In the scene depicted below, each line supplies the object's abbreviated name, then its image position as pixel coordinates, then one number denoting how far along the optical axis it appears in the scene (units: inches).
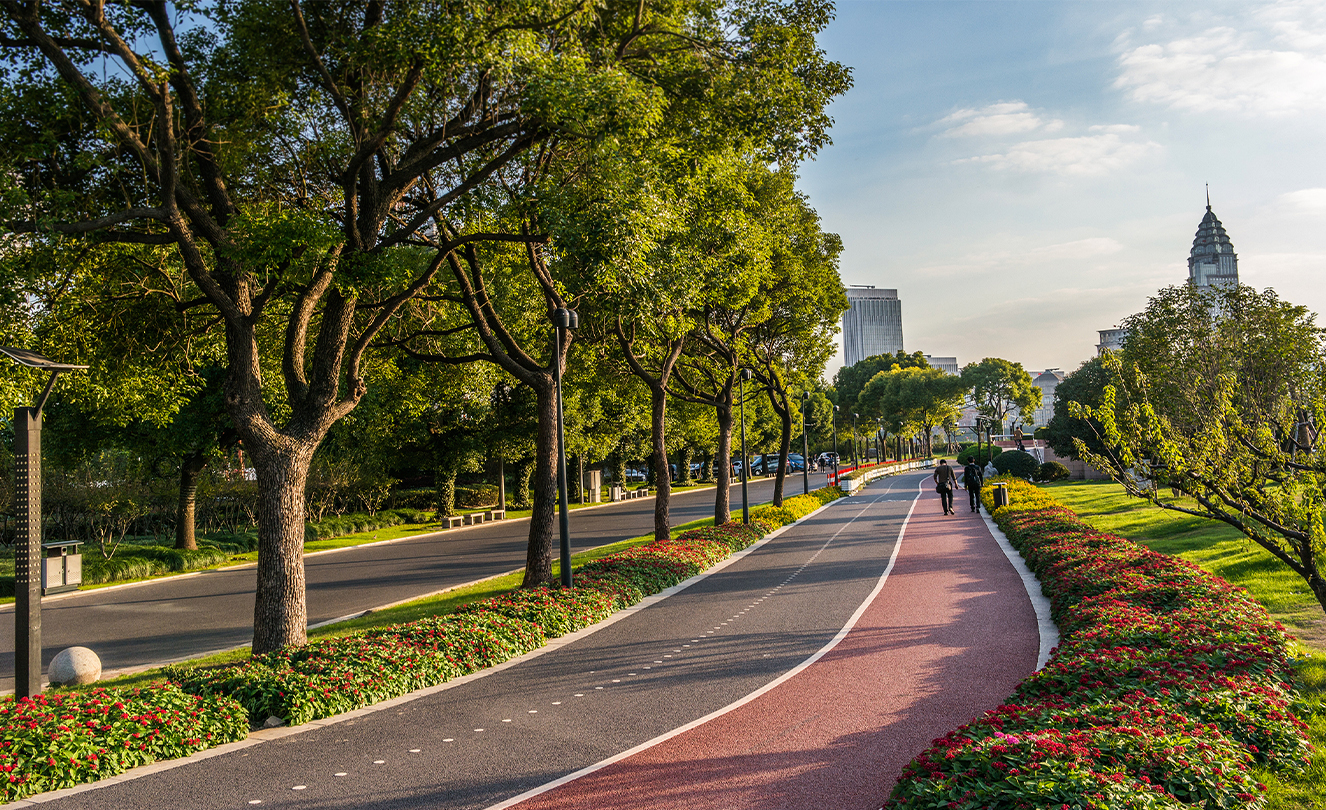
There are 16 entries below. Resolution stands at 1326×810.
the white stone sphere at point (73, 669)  372.8
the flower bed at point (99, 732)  240.2
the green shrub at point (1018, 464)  1578.5
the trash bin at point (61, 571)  684.7
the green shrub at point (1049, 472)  1576.0
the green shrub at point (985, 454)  1840.6
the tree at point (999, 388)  2544.3
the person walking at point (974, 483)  1064.0
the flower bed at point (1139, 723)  181.0
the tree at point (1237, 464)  270.8
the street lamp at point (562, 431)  496.7
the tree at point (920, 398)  2628.0
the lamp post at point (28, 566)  299.9
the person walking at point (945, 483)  1053.4
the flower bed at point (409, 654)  307.0
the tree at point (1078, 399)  1566.2
